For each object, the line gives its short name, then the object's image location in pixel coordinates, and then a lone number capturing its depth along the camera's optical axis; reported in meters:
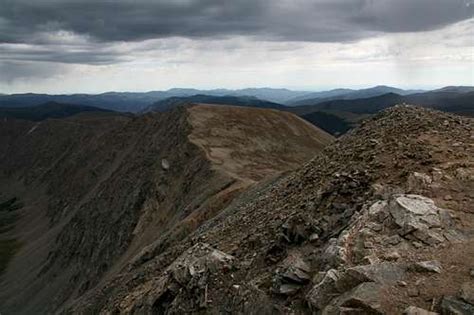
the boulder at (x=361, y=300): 13.03
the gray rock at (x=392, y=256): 14.57
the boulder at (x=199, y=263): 20.72
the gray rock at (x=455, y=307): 12.02
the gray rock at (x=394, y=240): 15.28
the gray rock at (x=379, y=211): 16.34
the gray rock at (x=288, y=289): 16.14
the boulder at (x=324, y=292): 14.28
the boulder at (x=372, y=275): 13.87
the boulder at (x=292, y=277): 16.22
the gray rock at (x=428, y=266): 13.71
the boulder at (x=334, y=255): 15.33
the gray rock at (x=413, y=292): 13.12
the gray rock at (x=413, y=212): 15.49
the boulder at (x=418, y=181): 17.48
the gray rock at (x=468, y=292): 12.22
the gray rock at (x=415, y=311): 12.24
